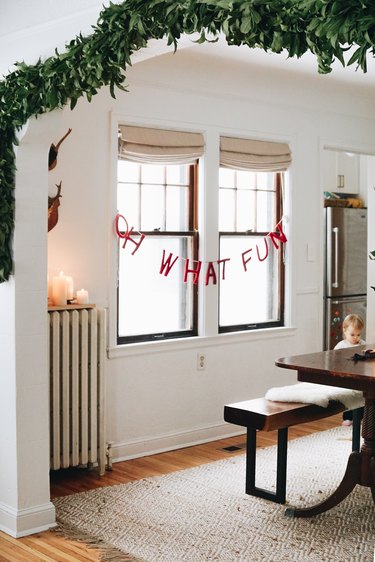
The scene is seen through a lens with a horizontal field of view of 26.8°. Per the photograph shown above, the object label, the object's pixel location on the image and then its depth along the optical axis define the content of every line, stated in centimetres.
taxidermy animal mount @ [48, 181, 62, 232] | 482
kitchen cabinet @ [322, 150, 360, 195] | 815
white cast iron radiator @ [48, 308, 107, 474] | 470
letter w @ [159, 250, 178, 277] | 557
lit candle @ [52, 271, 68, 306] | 475
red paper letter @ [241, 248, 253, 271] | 612
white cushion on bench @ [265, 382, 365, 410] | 456
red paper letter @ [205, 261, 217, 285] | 580
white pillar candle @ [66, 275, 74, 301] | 482
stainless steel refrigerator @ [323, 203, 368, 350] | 722
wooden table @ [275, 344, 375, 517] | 413
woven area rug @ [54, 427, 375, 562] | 381
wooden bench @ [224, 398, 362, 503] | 436
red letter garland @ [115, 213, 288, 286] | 531
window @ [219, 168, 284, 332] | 605
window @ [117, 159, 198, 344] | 538
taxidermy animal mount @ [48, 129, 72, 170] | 481
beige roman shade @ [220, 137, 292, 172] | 588
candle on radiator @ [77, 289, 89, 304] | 486
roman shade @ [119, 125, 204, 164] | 525
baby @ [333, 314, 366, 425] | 592
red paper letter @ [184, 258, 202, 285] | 571
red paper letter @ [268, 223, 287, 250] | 631
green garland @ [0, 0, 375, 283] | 236
